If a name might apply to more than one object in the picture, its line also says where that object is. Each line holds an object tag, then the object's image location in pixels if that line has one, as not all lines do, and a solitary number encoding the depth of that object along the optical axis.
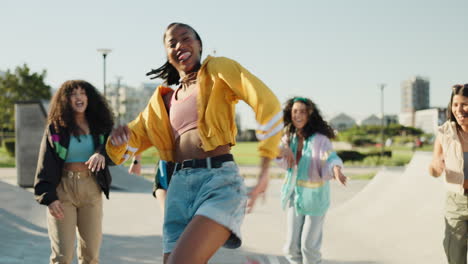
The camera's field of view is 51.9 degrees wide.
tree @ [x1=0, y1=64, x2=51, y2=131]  44.06
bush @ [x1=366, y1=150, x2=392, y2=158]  31.50
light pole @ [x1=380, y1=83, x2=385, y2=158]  34.81
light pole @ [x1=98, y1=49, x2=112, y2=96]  22.98
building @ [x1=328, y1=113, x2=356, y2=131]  136.38
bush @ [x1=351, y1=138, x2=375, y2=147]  47.24
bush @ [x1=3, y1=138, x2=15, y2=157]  29.30
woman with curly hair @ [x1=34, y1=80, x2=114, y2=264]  3.85
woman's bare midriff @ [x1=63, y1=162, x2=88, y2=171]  4.01
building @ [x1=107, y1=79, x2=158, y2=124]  128.62
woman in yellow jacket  2.38
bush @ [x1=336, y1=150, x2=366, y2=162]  30.62
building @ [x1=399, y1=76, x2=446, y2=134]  114.02
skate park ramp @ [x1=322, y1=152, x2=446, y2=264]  6.23
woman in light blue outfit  4.62
